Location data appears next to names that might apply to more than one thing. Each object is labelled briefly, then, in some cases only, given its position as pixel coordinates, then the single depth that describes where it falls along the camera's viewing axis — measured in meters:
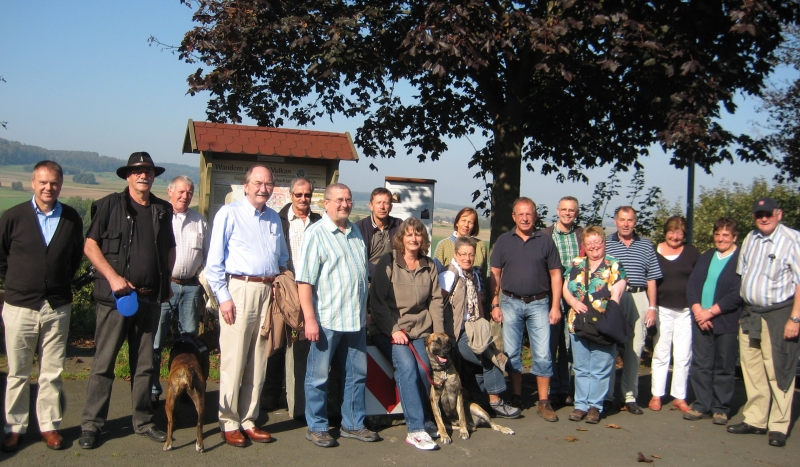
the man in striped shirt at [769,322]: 5.81
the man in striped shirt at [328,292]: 5.07
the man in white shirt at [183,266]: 5.75
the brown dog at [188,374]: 4.82
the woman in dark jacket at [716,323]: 6.41
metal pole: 9.08
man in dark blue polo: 6.24
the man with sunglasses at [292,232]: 6.08
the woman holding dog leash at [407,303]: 5.52
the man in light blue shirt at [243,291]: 4.96
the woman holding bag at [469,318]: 5.99
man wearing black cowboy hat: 4.85
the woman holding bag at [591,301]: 6.14
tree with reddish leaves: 7.52
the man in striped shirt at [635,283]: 6.73
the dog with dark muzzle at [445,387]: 5.43
